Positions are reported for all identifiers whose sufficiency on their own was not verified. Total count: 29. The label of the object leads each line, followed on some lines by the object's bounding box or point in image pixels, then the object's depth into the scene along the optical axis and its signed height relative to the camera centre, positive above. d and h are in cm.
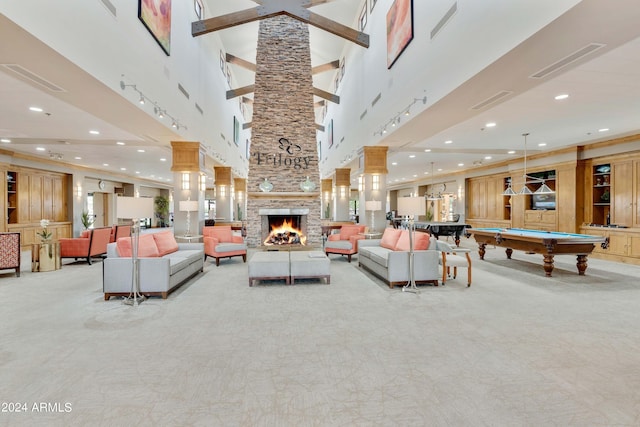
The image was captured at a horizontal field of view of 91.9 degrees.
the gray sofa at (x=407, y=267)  518 -98
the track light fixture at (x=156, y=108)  507 +202
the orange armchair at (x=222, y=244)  737 -83
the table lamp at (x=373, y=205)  854 +12
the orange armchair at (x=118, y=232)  868 -62
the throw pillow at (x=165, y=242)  581 -62
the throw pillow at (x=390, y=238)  637 -61
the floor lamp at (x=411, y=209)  519 +1
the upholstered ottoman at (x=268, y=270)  540 -105
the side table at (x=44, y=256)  662 -99
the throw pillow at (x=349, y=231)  850 -59
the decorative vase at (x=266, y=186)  923 +72
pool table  579 -69
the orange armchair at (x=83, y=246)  752 -87
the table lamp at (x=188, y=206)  799 +11
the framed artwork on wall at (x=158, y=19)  554 +366
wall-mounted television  1069 +27
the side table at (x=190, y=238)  800 -73
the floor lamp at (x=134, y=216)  447 -8
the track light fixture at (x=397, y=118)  579 +200
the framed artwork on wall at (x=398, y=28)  617 +389
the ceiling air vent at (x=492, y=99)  482 +181
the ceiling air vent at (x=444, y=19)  468 +302
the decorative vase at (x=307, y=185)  928 +74
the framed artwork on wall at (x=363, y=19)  950 +608
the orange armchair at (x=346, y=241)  787 -83
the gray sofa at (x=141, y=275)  455 -96
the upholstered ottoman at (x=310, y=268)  546 -103
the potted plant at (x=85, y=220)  1230 -37
